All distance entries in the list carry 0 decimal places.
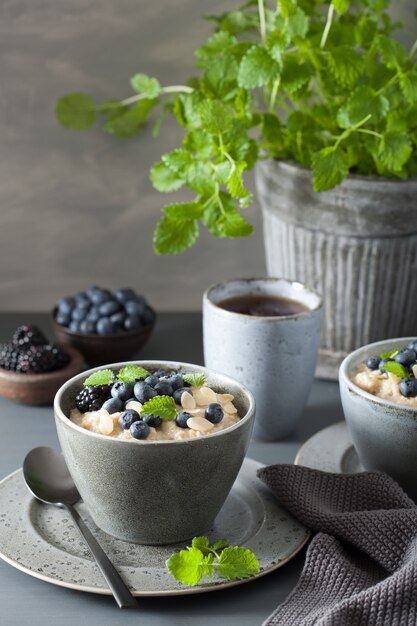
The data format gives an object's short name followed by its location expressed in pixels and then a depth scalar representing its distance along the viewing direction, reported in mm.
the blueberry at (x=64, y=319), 1091
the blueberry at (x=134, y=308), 1092
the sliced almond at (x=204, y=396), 836
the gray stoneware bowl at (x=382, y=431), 856
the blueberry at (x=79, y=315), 1085
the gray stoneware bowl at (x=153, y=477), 789
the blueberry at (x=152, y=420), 806
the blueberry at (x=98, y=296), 1096
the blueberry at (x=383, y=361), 893
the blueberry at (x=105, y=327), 1074
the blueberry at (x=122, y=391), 831
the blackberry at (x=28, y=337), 1030
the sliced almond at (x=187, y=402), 824
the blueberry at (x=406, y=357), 887
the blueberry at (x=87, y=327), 1076
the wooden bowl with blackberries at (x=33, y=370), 1006
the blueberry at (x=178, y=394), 830
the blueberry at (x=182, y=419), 810
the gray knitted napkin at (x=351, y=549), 756
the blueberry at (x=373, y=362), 903
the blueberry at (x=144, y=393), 824
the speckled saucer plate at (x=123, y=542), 784
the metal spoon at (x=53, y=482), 834
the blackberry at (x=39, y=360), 1011
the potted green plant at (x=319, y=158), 968
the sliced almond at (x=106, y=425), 806
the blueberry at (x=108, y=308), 1085
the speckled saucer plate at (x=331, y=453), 927
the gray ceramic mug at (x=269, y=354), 949
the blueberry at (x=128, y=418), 806
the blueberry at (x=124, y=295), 1107
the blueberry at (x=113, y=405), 822
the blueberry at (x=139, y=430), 795
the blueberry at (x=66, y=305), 1095
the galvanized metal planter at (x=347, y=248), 1012
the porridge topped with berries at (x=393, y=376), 867
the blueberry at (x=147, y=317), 1097
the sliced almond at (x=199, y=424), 806
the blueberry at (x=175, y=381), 839
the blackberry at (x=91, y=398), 833
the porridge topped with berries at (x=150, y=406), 807
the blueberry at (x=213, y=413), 819
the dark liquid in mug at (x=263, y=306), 989
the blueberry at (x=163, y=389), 833
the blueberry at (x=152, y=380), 840
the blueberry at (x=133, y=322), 1081
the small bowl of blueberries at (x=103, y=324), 1073
